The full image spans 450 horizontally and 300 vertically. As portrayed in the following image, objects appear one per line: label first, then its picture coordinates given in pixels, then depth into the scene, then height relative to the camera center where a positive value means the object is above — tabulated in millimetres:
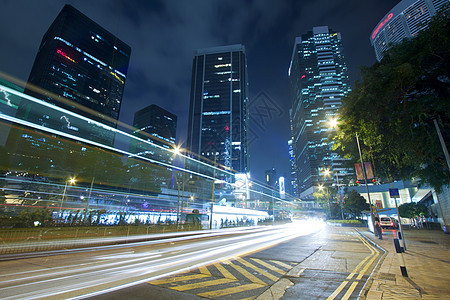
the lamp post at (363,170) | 17197 +3594
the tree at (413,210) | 34469 +352
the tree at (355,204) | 48188 +1745
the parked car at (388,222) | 33844 -1761
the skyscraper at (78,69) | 104438 +78803
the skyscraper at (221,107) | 167625 +87396
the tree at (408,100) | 9953 +6088
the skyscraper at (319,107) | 176500 +93833
